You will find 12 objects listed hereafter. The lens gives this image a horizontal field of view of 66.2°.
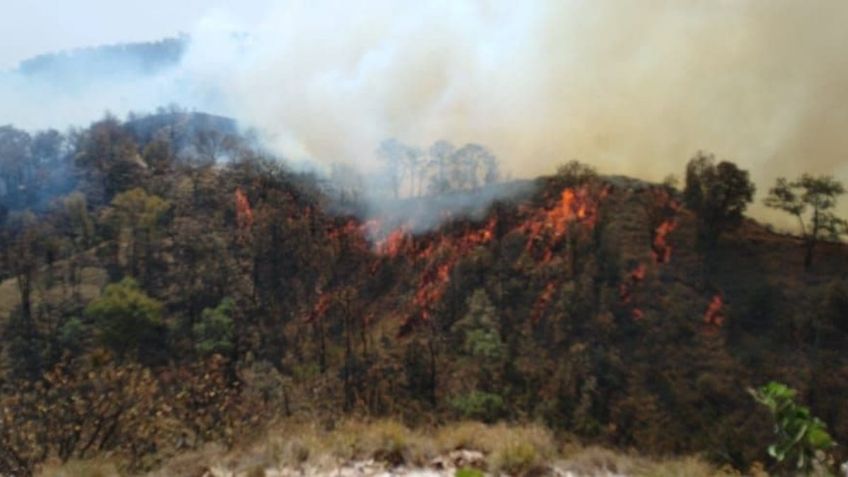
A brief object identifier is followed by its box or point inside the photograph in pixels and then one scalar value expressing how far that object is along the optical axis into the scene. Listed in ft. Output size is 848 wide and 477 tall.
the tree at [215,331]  147.13
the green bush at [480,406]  109.60
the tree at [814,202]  104.17
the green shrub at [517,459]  32.30
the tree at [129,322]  153.07
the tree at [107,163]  249.55
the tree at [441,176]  184.75
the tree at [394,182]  196.35
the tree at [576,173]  156.87
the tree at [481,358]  112.47
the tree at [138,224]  198.18
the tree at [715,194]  115.85
